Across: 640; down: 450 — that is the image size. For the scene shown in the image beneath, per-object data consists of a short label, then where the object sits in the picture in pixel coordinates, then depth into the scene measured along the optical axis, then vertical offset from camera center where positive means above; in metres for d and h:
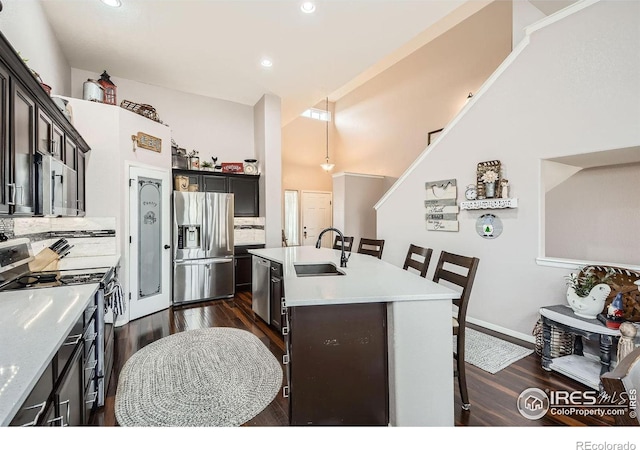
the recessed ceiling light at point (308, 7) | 3.11 +2.37
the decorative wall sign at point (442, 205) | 3.76 +0.24
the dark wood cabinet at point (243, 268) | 5.20 -0.81
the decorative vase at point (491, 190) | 3.27 +0.39
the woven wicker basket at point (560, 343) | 2.49 -1.04
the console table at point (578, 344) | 2.14 -0.98
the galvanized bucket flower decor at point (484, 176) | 3.27 +0.55
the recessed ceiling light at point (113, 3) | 3.01 +2.33
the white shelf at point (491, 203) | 3.12 +0.23
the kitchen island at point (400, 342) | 1.55 -0.65
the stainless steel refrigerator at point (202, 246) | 4.34 -0.36
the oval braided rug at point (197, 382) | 1.88 -1.24
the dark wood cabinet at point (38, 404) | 0.82 -0.57
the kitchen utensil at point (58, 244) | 2.61 -0.20
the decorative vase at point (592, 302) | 2.29 -0.64
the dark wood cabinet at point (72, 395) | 1.14 -0.76
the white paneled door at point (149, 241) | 3.78 -0.25
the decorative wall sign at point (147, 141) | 3.79 +1.12
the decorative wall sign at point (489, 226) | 3.30 -0.03
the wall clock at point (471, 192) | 3.49 +0.38
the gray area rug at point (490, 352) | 2.53 -1.23
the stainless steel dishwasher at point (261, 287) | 3.31 -0.77
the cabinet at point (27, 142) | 1.49 +0.52
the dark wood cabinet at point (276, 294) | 2.96 -0.76
